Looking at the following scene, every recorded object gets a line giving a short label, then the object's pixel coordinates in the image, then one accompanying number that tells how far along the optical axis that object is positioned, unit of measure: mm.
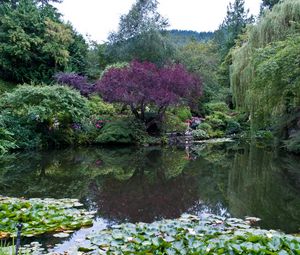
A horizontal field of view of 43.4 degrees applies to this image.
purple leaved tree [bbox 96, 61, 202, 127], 16312
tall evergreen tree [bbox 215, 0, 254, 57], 34438
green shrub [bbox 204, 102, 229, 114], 25078
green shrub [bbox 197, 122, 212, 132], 21425
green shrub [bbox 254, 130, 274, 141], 21062
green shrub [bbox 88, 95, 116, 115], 19036
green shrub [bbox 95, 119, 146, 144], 16469
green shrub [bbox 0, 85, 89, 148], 14742
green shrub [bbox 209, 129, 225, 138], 21320
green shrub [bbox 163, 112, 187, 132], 19042
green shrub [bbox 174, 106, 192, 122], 21530
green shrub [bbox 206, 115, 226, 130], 22469
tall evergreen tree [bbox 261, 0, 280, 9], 31491
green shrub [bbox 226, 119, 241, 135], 23156
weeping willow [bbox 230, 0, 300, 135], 10820
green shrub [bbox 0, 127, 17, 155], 13242
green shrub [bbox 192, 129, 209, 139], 20384
